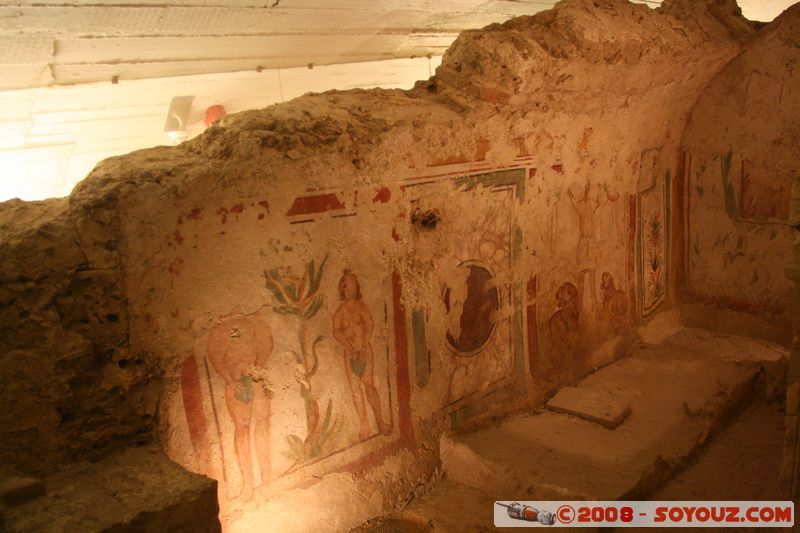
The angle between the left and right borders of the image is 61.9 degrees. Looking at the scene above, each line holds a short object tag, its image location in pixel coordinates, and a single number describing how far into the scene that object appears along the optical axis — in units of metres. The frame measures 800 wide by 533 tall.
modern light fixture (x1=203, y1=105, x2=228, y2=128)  4.41
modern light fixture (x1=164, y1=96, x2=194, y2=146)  4.23
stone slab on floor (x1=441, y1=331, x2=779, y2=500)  2.78
